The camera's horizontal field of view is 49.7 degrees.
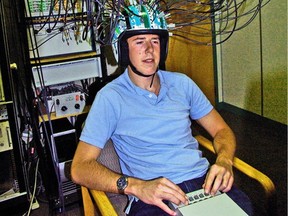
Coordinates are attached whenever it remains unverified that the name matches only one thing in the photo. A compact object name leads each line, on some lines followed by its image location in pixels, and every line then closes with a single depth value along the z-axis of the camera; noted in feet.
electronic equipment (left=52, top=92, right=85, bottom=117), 6.79
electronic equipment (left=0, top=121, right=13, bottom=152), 6.35
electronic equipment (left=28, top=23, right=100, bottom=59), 6.38
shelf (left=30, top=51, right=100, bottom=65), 6.39
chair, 3.80
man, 3.98
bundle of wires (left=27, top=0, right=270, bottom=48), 4.58
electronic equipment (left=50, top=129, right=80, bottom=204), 6.81
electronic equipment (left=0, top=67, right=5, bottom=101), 6.09
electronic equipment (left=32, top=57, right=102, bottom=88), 6.46
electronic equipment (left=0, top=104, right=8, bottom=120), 6.34
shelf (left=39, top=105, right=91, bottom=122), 6.78
